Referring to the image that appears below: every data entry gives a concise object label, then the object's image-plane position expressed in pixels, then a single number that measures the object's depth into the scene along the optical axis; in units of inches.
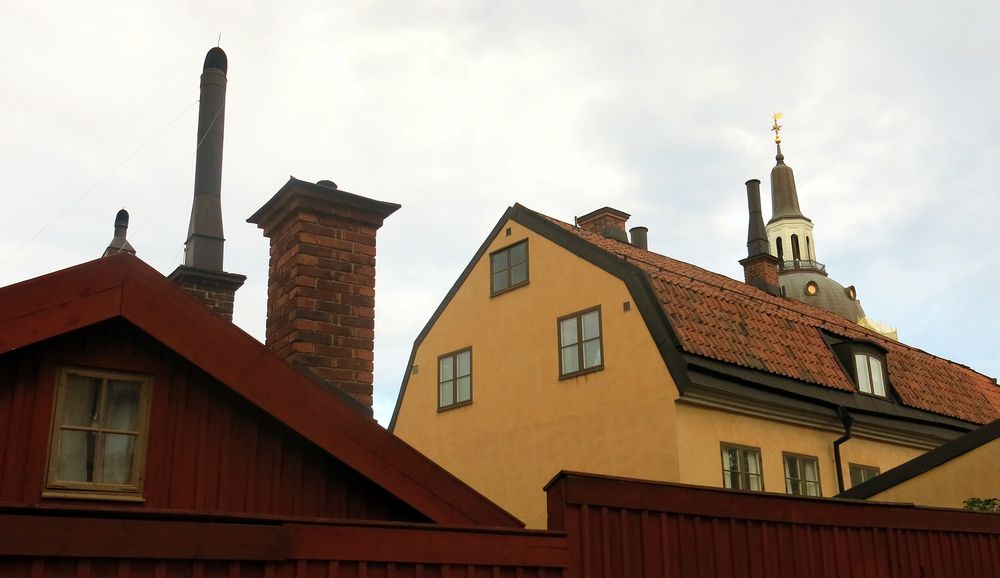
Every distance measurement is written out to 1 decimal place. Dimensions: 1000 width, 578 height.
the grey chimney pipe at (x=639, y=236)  1071.6
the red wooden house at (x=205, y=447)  252.4
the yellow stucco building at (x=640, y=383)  698.2
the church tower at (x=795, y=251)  3651.6
